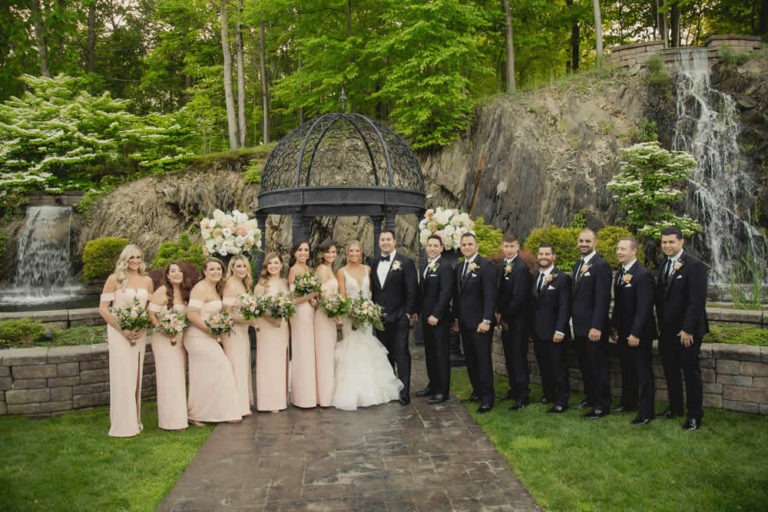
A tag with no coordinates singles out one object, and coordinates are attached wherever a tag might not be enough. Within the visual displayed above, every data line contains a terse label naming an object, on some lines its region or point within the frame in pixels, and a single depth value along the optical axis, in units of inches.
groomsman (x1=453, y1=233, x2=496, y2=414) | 251.1
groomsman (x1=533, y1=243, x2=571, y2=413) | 242.2
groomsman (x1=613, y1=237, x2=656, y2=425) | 221.6
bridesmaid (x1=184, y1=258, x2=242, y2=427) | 235.3
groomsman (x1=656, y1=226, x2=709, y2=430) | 211.6
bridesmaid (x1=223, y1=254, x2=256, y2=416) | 243.3
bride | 256.1
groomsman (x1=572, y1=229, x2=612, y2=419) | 231.3
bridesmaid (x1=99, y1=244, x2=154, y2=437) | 222.4
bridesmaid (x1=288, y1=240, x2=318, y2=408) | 257.3
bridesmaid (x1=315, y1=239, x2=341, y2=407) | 261.4
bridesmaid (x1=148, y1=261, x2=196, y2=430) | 230.1
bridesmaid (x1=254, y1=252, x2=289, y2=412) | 253.6
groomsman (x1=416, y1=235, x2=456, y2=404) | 258.8
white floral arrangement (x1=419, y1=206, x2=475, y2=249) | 316.2
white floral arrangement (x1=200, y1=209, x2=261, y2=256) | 302.2
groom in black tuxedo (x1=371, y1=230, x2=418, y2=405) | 266.1
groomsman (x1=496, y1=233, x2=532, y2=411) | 251.8
